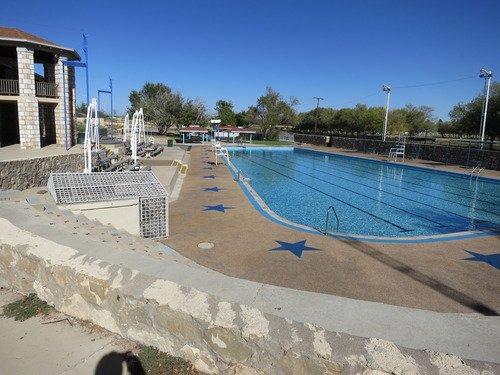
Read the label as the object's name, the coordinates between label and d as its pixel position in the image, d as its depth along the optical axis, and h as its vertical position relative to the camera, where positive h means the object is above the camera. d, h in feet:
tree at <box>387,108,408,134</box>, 203.72 +11.84
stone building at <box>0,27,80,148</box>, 67.82 +8.57
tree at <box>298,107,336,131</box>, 232.32 +14.86
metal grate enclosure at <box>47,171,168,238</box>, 25.02 -4.30
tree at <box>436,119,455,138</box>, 251.89 +13.10
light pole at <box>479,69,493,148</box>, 92.43 +18.61
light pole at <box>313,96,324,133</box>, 214.48 +18.48
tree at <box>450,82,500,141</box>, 117.29 +11.09
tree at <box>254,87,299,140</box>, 190.49 +14.47
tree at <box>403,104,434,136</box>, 240.94 +16.28
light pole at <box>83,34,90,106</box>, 73.84 +15.59
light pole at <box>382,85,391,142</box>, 130.62 +19.93
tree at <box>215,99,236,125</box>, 223.51 +14.61
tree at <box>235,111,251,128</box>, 208.03 +12.11
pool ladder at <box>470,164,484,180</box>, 76.00 -5.58
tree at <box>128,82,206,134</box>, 172.96 +13.35
